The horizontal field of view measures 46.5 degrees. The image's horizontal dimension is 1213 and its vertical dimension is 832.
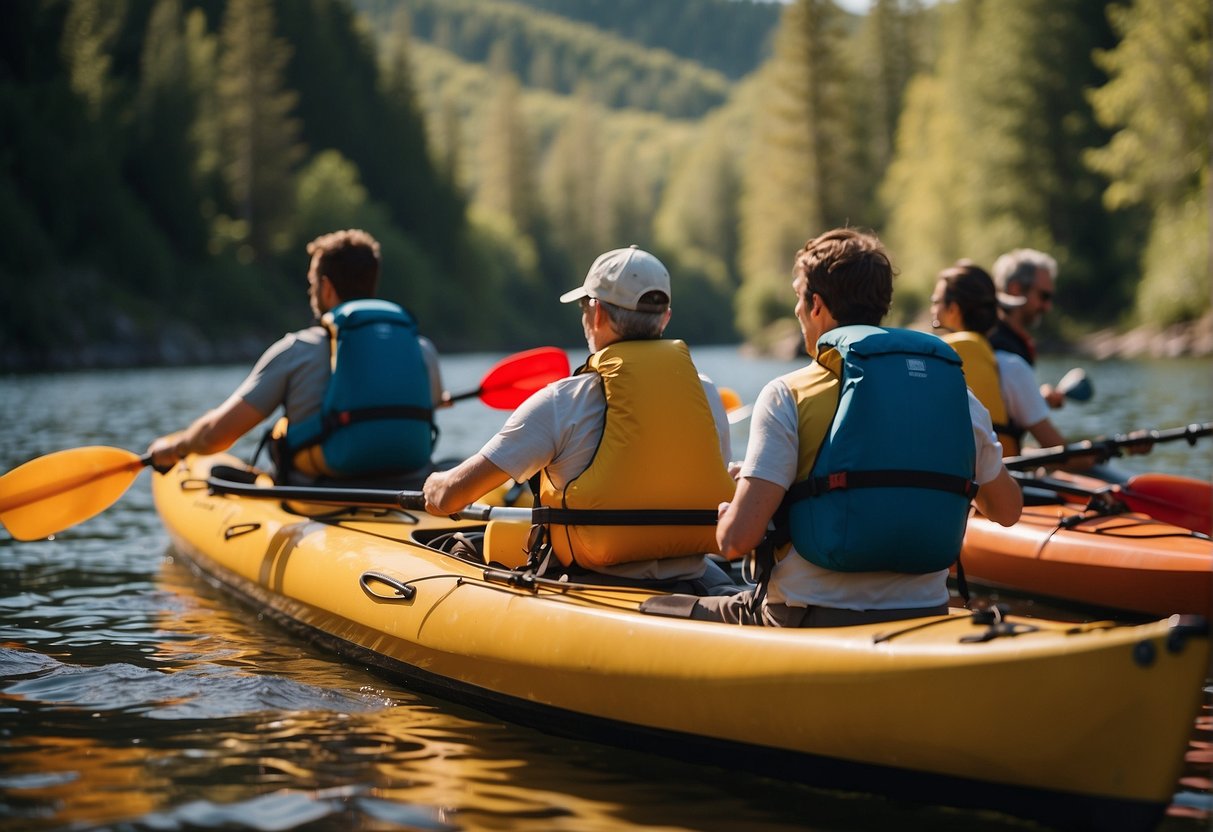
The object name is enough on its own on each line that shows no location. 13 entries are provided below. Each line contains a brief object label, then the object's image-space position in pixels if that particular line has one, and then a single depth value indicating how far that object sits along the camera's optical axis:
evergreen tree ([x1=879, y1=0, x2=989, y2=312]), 33.84
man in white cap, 4.21
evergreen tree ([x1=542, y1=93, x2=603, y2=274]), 71.94
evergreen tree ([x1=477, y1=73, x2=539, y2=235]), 67.12
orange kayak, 5.79
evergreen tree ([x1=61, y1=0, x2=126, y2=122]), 36.31
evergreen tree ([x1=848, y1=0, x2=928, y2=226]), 50.69
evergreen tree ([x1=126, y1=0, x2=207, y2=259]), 39.38
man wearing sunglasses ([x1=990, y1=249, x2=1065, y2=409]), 7.11
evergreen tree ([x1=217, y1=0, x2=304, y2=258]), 44.31
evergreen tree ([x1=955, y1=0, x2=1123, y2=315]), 31.09
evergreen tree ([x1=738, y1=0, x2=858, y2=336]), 39.06
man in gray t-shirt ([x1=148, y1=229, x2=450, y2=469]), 6.19
